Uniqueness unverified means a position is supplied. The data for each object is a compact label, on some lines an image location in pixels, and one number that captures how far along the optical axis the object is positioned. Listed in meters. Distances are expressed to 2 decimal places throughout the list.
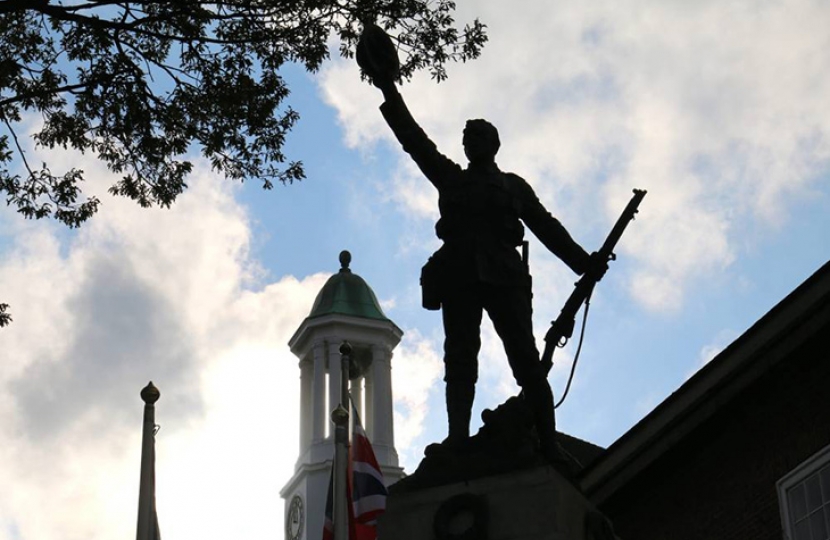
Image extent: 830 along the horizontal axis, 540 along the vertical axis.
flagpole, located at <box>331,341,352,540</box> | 17.09
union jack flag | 17.98
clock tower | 51.53
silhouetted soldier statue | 10.23
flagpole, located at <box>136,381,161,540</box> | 16.20
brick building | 16.08
